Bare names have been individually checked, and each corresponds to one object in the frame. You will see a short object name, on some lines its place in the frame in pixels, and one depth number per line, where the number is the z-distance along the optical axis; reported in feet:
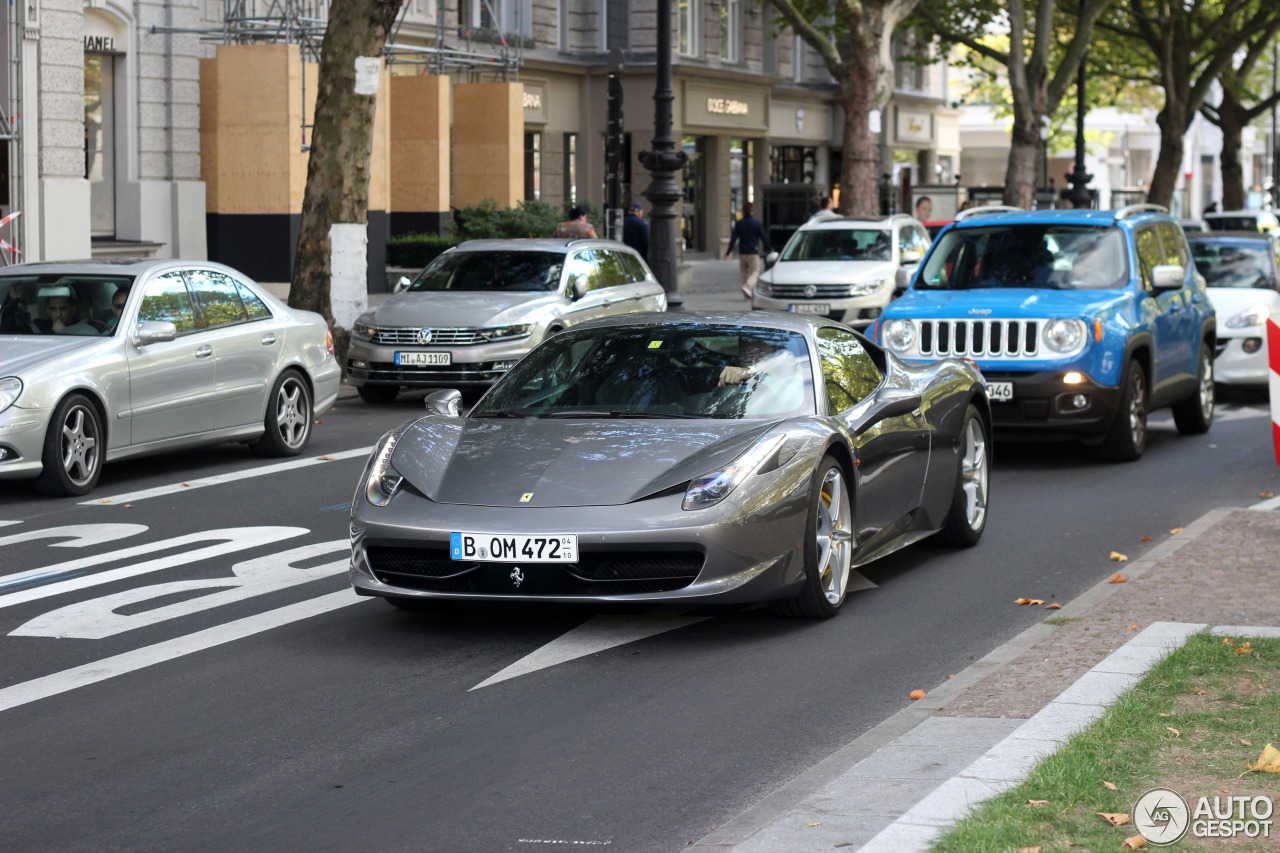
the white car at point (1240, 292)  58.75
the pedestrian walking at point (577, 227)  80.23
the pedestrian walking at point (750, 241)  104.53
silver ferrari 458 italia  22.61
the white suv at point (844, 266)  80.38
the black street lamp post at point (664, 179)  81.87
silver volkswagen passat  54.80
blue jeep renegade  42.34
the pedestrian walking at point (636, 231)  88.74
